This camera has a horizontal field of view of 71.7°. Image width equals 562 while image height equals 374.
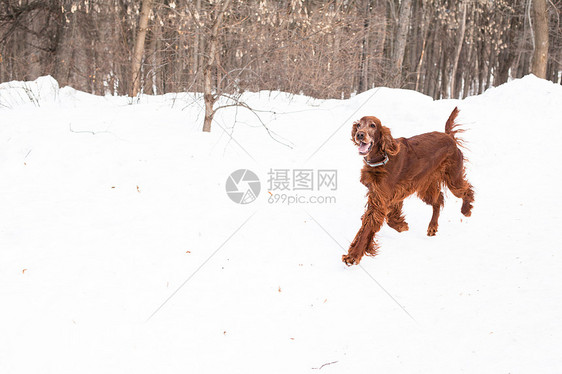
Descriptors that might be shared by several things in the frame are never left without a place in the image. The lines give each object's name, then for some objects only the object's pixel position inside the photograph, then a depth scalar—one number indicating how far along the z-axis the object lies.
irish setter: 2.76
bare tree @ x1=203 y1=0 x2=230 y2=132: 4.22
